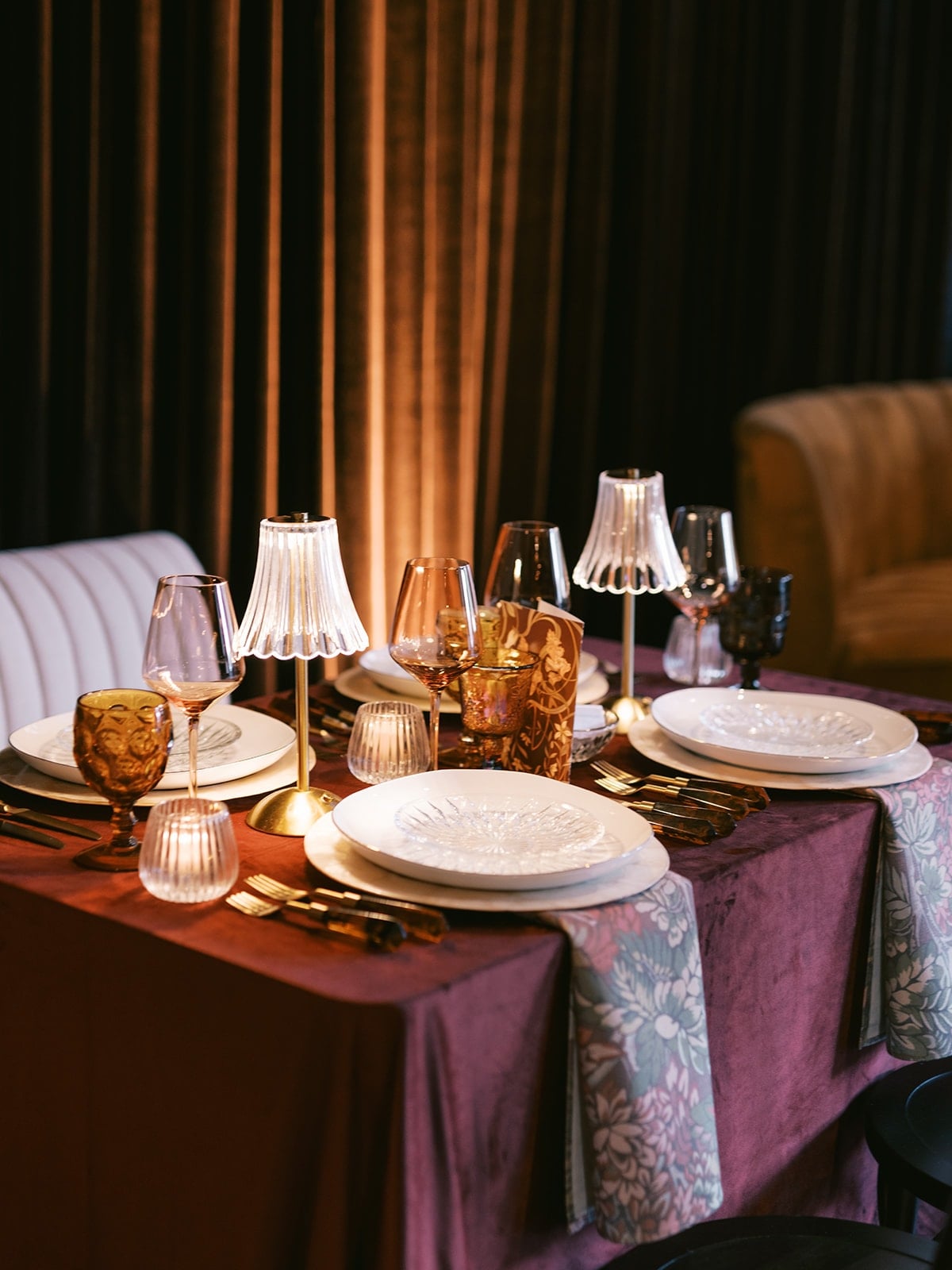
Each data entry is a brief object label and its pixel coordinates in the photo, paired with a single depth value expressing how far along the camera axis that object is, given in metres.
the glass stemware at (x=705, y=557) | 1.71
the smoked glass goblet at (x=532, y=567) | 1.53
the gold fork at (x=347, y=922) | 0.99
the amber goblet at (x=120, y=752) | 1.11
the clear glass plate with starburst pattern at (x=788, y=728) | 1.47
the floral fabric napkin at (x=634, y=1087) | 1.01
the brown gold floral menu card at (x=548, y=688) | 1.32
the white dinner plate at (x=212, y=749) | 1.29
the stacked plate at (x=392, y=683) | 1.64
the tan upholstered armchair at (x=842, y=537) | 3.10
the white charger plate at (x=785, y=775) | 1.37
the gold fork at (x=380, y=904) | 1.01
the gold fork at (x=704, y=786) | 1.34
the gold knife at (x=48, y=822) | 1.21
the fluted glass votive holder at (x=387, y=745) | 1.33
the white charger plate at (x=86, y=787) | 1.27
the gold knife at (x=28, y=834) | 1.18
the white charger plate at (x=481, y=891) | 1.05
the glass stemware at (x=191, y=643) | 1.16
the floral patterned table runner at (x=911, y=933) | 1.34
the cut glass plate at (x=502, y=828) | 1.14
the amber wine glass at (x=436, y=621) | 1.27
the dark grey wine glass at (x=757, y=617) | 1.69
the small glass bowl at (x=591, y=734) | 1.44
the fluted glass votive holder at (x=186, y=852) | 1.05
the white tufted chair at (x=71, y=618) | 1.81
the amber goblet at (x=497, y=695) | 1.31
